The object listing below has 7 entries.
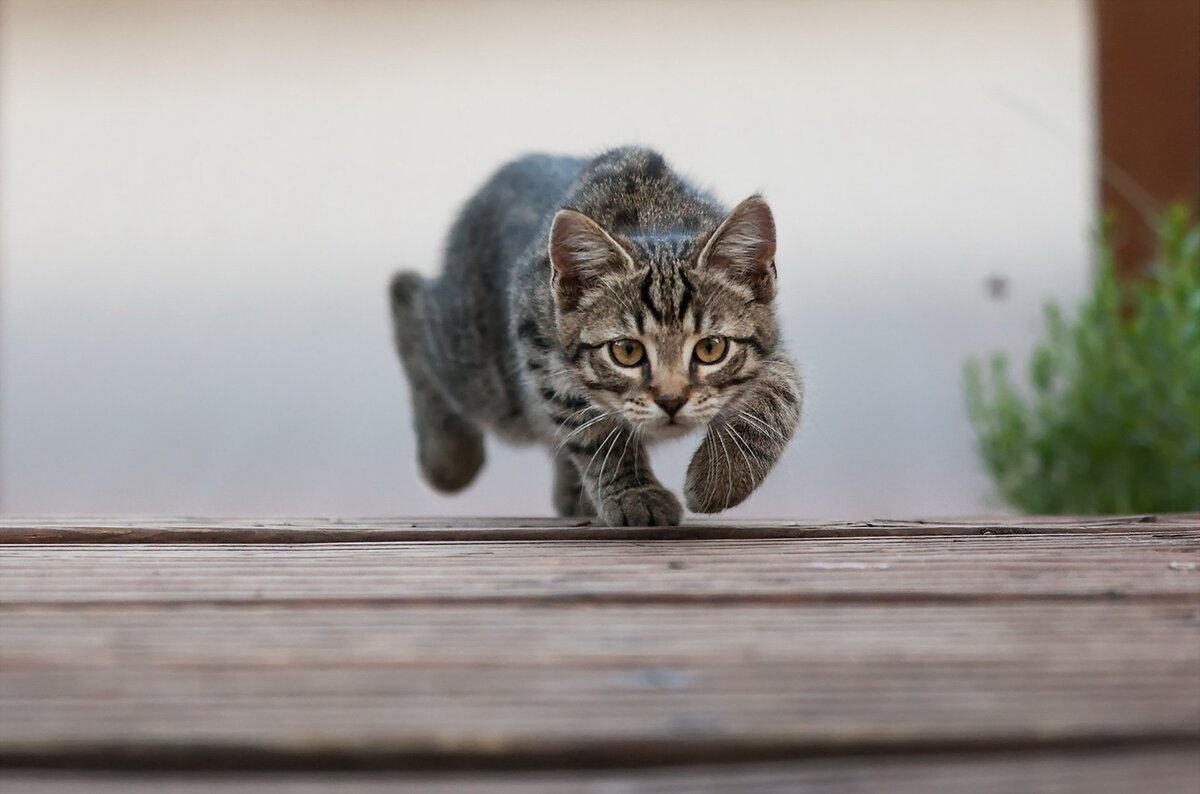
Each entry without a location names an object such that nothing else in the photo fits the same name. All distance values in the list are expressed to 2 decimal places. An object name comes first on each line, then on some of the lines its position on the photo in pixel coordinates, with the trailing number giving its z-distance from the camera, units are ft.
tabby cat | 15.26
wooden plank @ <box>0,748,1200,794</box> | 5.90
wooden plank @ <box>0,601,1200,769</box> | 6.35
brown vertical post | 24.70
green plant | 21.24
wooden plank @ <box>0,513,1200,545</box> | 13.32
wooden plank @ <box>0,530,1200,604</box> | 9.46
